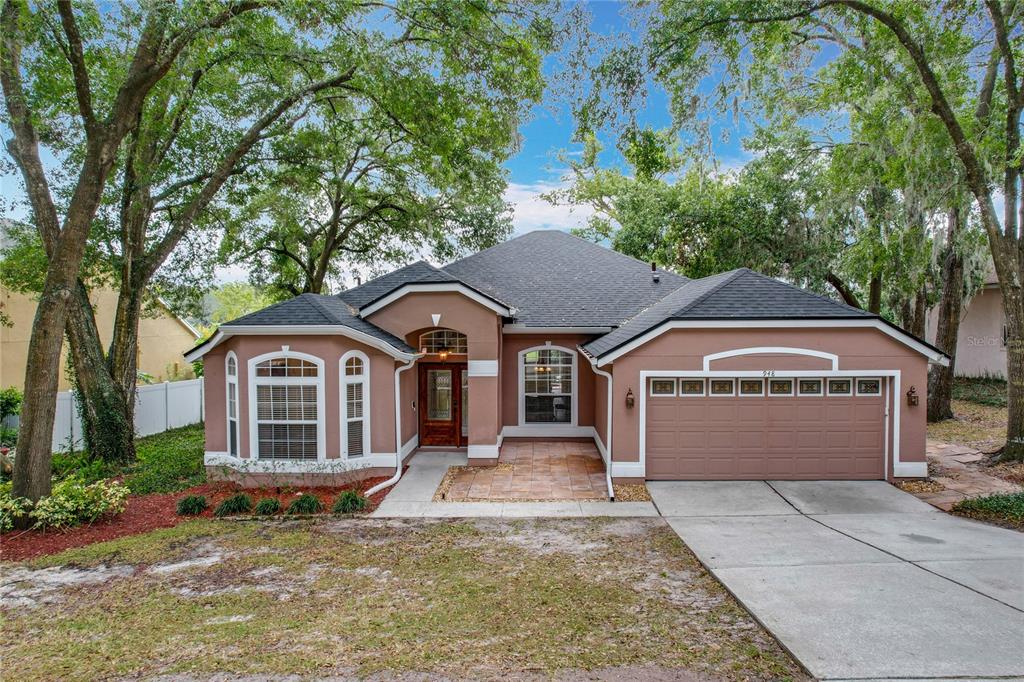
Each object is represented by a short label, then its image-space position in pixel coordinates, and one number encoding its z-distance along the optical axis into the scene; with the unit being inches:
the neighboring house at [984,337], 769.6
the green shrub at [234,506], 323.6
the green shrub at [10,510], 285.0
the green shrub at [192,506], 325.1
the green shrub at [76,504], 291.1
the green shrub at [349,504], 325.4
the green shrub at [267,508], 321.7
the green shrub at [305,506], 322.2
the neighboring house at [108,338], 609.3
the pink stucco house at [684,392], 373.7
